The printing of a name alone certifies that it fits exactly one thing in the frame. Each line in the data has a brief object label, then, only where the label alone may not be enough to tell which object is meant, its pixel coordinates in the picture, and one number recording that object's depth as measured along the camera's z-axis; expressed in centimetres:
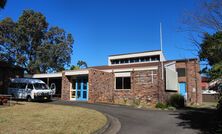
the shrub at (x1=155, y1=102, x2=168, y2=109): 1430
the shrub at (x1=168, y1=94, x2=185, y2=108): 1609
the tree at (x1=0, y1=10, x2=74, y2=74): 2781
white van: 1418
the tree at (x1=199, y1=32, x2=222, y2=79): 620
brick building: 1577
